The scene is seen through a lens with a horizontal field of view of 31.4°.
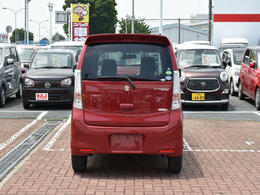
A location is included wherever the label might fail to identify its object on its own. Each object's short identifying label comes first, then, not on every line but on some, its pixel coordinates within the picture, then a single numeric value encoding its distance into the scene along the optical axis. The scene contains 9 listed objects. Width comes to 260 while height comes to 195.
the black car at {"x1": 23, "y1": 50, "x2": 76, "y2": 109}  12.11
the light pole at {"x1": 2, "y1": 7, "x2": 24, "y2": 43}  62.62
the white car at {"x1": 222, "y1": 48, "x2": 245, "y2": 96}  15.63
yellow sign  41.98
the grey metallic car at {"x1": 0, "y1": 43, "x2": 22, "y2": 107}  12.89
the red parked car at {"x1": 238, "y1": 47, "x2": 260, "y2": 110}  12.62
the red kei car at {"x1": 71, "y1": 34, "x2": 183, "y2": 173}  5.64
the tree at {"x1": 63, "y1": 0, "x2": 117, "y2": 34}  75.69
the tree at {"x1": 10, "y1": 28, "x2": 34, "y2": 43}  144.60
